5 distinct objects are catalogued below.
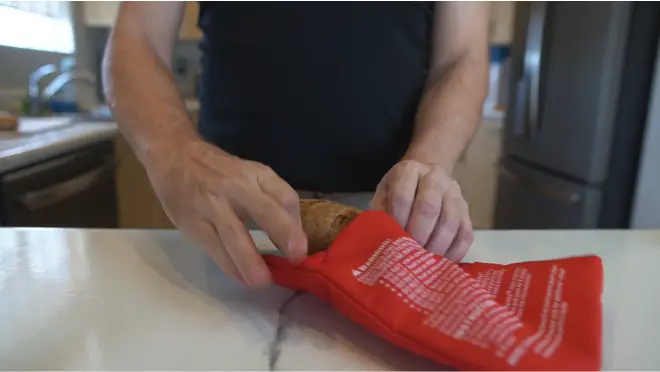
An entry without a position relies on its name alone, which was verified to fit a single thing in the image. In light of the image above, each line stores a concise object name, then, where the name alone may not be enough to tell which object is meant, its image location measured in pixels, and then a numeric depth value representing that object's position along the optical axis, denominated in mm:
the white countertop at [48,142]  1166
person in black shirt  649
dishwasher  1210
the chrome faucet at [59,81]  2016
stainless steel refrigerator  1307
